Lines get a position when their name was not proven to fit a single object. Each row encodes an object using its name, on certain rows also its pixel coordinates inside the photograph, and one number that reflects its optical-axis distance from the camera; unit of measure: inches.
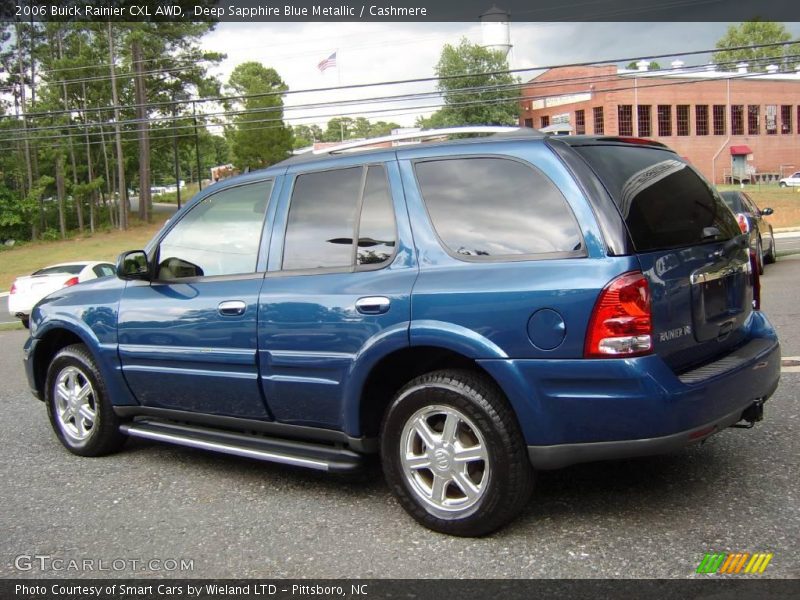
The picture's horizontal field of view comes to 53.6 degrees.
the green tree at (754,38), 3564.5
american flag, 1280.8
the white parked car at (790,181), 2346.6
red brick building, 2268.7
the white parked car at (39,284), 629.9
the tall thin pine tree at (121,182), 1907.0
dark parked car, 511.5
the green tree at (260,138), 2185.0
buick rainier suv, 133.6
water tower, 2139.5
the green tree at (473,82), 2402.8
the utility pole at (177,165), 1929.1
